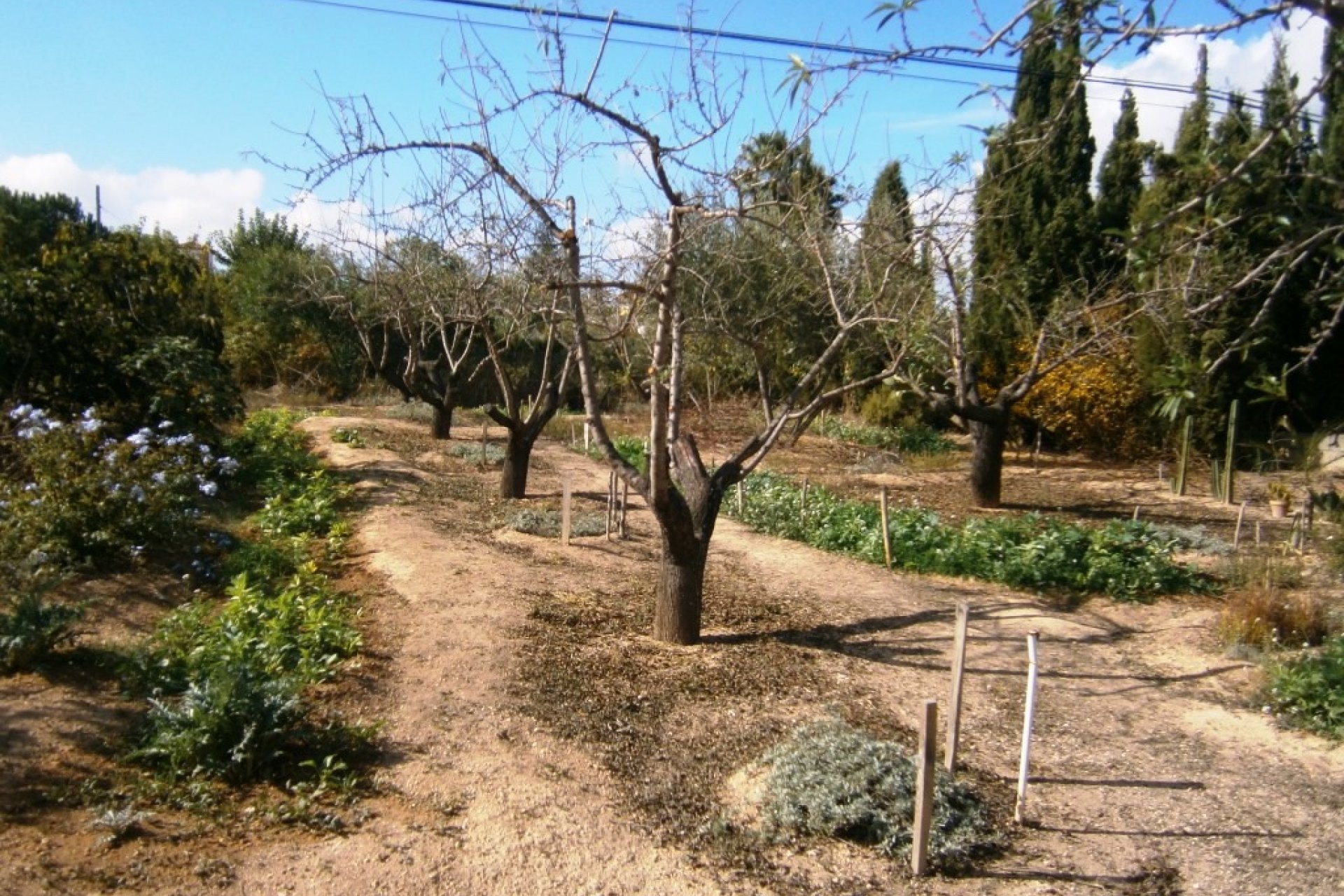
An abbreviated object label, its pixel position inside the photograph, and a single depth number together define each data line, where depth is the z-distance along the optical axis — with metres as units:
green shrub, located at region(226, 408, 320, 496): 12.52
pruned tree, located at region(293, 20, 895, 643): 6.23
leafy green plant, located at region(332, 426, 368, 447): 16.93
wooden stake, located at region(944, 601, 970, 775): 5.01
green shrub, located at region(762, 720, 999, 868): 4.66
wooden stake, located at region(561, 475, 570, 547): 10.23
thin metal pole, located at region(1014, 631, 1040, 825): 4.93
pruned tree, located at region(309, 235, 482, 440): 11.97
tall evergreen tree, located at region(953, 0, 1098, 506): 17.81
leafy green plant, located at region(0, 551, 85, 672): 5.56
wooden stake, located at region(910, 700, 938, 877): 4.23
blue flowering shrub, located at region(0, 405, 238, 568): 7.67
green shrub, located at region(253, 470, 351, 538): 10.26
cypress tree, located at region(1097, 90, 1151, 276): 19.75
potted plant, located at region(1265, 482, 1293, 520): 12.61
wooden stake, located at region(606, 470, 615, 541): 10.65
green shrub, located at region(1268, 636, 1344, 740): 6.25
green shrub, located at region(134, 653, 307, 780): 4.69
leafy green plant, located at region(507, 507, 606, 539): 11.14
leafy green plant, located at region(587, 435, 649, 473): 16.58
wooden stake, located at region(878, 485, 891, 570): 10.24
